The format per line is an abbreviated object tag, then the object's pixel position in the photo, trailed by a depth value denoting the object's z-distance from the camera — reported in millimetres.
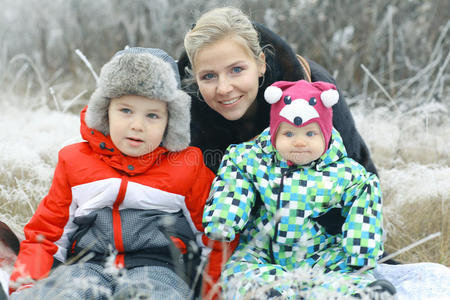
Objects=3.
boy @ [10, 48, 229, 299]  2172
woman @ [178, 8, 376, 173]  2455
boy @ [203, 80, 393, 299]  2129
